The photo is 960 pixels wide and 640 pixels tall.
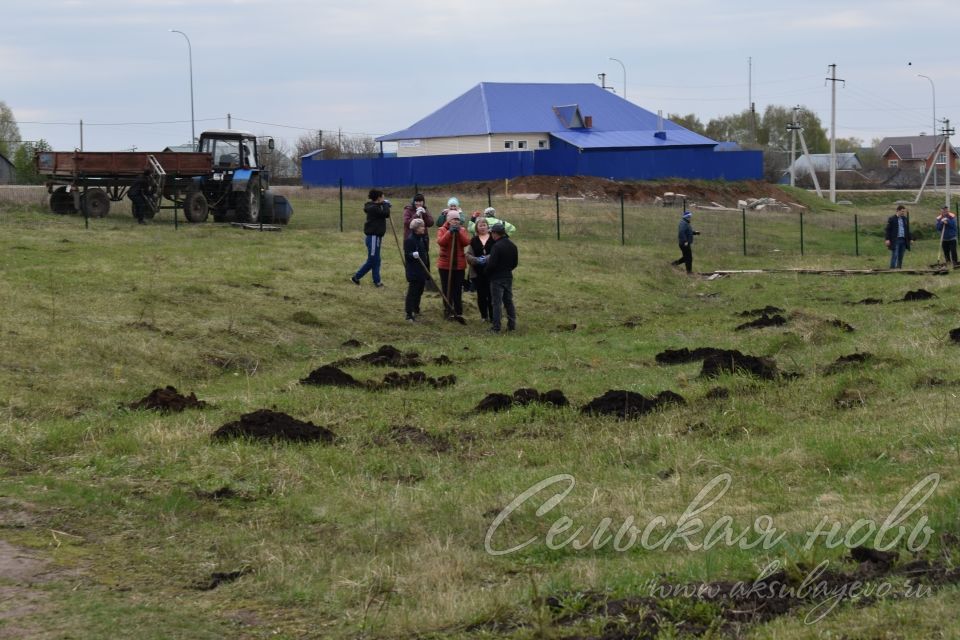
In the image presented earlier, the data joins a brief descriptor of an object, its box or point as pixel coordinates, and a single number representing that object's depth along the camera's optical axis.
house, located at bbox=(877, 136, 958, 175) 157.00
